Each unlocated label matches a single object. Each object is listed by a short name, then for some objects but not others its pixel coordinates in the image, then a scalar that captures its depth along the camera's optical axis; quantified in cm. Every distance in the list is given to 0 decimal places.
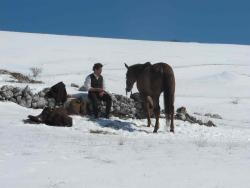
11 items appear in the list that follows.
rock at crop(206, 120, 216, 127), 1768
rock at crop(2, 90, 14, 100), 1614
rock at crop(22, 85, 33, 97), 1620
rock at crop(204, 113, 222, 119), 2139
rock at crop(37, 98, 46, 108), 1616
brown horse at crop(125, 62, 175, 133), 1443
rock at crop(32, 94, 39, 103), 1620
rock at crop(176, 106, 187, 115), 1823
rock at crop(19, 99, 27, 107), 1614
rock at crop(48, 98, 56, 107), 1615
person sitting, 1578
